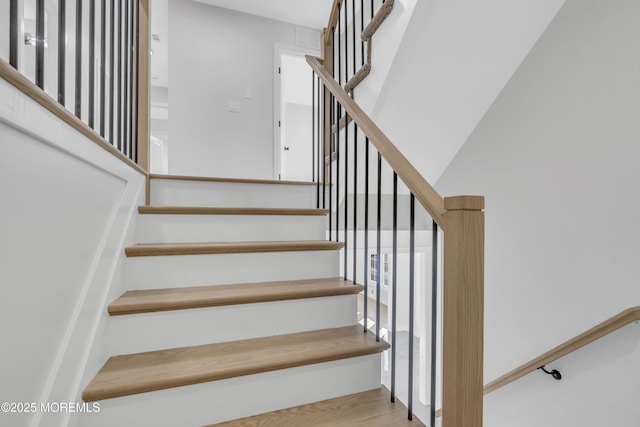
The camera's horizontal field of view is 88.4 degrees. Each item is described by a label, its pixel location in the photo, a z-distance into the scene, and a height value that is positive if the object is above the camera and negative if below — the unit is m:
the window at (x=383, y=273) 6.50 -1.23
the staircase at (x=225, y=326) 1.10 -0.47
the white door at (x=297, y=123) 4.77 +1.64
